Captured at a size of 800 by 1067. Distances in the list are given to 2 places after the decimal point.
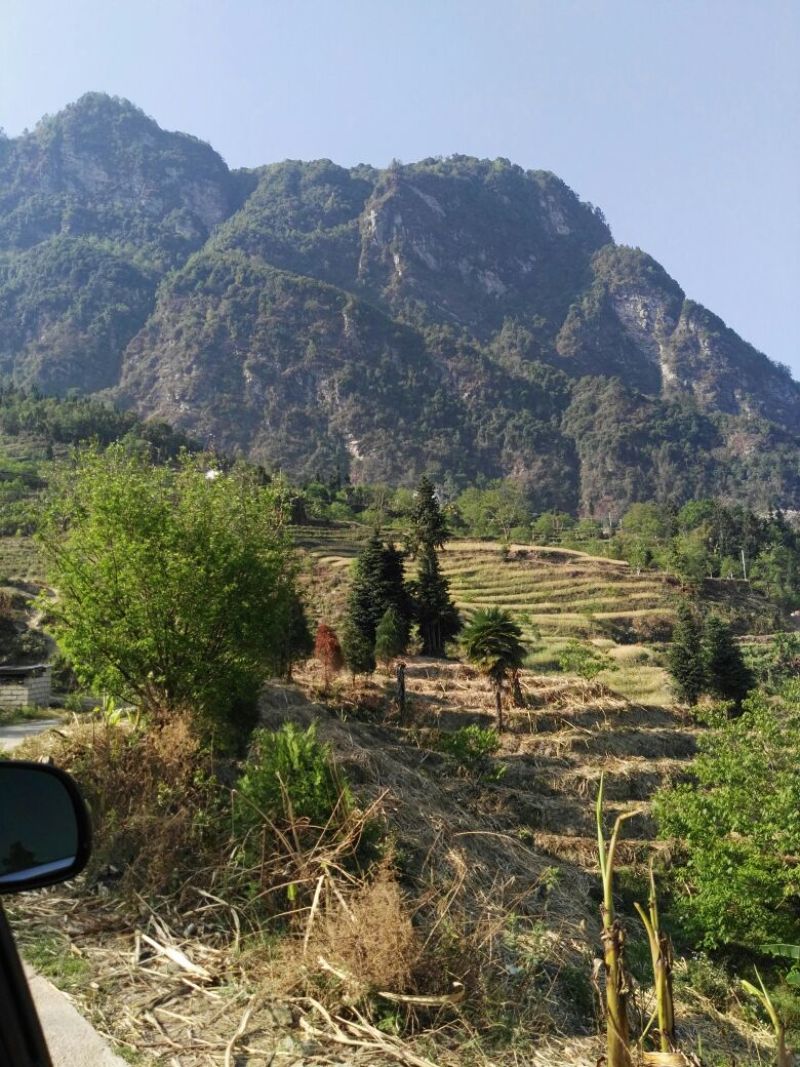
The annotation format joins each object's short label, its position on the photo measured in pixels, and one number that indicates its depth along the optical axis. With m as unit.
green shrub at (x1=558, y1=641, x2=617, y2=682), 31.39
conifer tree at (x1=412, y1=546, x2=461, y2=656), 36.78
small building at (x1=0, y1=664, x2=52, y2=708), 19.80
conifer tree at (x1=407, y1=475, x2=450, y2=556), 43.31
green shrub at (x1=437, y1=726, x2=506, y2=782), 18.28
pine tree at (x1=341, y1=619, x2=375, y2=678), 27.33
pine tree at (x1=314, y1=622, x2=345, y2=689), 25.21
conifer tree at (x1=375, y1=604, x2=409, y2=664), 29.77
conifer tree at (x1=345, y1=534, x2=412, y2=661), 32.81
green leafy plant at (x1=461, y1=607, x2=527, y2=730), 24.53
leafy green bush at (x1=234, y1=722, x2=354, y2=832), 5.89
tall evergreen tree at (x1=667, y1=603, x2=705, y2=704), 32.50
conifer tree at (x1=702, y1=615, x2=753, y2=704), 32.41
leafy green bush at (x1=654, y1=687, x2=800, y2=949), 14.39
